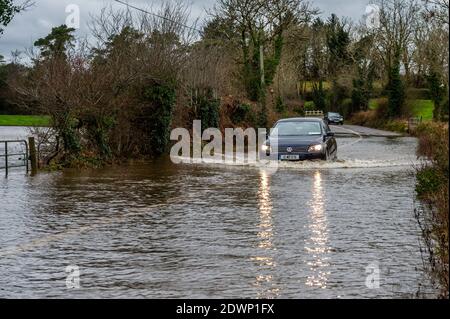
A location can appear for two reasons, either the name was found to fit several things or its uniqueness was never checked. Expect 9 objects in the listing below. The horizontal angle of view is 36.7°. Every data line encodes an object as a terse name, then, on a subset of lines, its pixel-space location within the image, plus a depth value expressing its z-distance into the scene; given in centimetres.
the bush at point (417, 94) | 6273
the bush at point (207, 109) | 3269
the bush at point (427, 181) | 1259
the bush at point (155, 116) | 2517
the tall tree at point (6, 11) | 2353
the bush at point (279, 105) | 5785
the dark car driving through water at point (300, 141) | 2178
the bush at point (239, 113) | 3928
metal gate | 2058
